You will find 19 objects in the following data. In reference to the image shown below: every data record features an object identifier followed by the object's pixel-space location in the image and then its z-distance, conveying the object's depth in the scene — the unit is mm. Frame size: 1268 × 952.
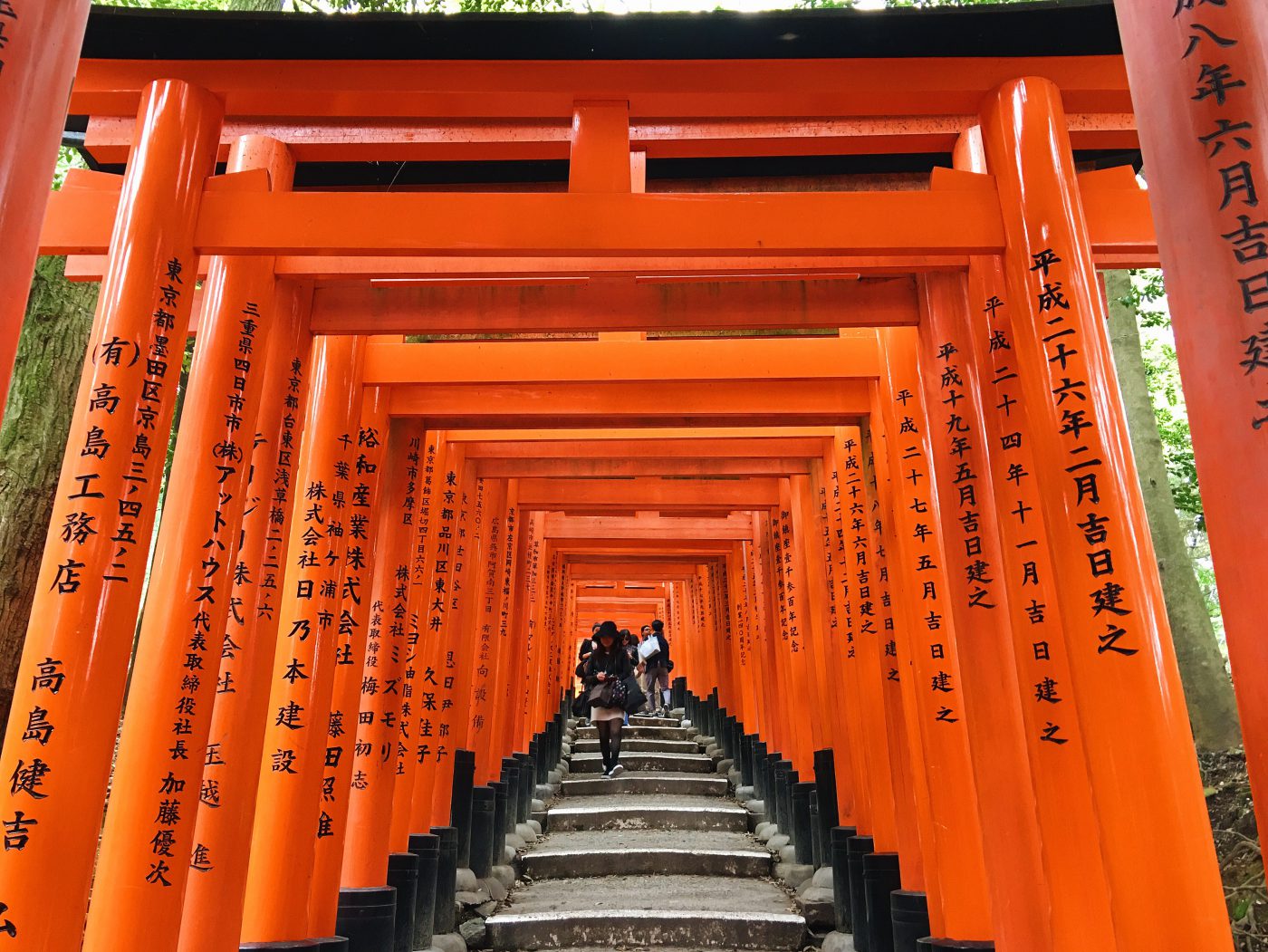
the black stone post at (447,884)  6414
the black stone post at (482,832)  7573
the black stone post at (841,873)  6320
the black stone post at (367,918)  5059
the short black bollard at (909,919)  4758
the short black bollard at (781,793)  8641
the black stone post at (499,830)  7941
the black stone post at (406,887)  5766
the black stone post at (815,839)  7318
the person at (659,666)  14602
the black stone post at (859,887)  5715
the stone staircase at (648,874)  6242
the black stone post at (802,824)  7789
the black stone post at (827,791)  7156
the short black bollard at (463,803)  7473
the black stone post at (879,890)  5414
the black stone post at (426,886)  6023
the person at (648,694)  18119
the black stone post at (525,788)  9672
